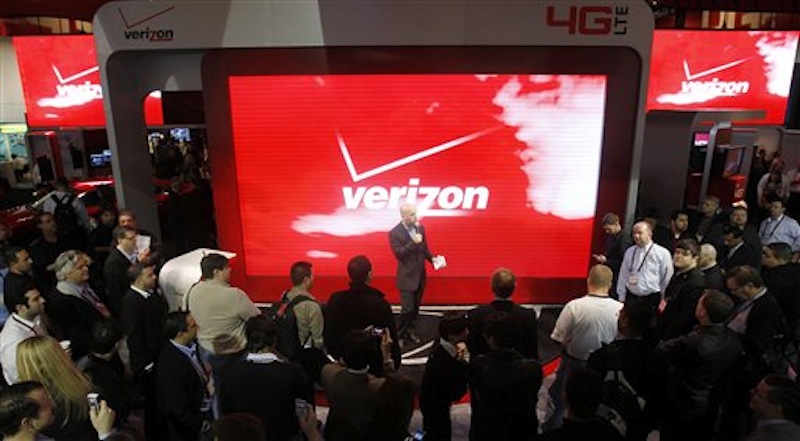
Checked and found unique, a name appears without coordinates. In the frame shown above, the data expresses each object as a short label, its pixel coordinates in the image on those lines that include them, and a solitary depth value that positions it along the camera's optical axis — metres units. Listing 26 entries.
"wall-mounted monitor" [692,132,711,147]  10.07
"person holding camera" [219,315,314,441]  3.03
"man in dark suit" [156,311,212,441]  3.28
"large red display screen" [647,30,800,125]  10.82
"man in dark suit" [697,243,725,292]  4.80
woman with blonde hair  2.94
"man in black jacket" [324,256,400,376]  4.17
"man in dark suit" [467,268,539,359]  3.78
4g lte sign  5.99
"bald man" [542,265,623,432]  4.12
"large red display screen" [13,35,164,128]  12.22
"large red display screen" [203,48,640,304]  6.54
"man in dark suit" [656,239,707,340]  4.59
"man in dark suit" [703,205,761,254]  6.06
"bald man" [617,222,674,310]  5.41
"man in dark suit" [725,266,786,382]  4.03
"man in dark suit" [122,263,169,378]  4.08
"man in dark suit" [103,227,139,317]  5.23
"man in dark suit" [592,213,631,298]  6.04
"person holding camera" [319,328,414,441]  2.79
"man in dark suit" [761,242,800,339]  4.60
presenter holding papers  5.92
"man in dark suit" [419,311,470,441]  3.36
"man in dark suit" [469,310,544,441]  3.20
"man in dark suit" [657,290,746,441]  3.58
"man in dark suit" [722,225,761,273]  5.45
